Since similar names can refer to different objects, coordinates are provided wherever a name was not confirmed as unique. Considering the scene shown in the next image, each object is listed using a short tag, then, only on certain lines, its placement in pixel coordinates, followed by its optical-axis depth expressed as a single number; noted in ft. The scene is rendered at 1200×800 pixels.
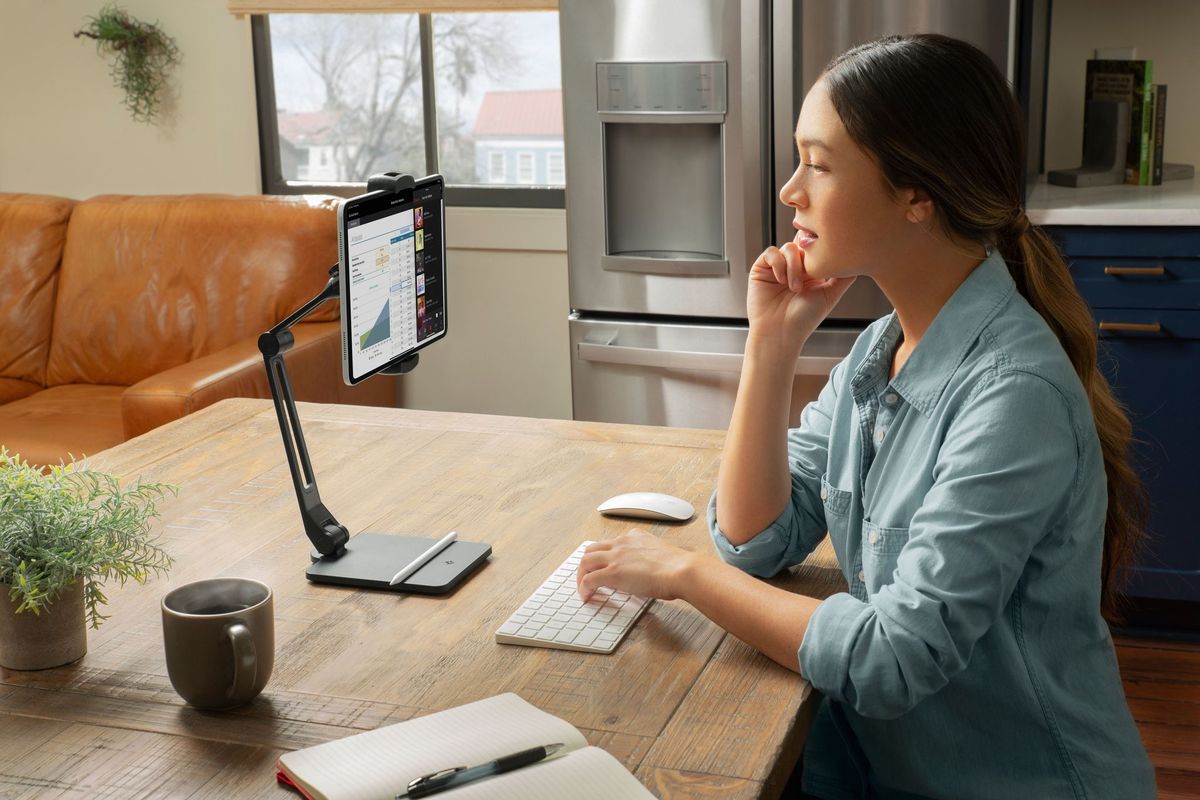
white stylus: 4.63
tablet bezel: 4.33
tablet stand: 4.62
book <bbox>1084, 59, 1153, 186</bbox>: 10.39
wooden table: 3.48
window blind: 12.05
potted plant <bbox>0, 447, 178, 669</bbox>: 3.89
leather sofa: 11.54
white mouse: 5.17
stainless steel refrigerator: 9.31
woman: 3.73
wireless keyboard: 4.14
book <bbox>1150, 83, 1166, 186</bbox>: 10.28
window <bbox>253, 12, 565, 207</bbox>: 12.86
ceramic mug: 3.69
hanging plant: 13.25
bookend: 10.43
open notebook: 3.24
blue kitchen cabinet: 9.17
